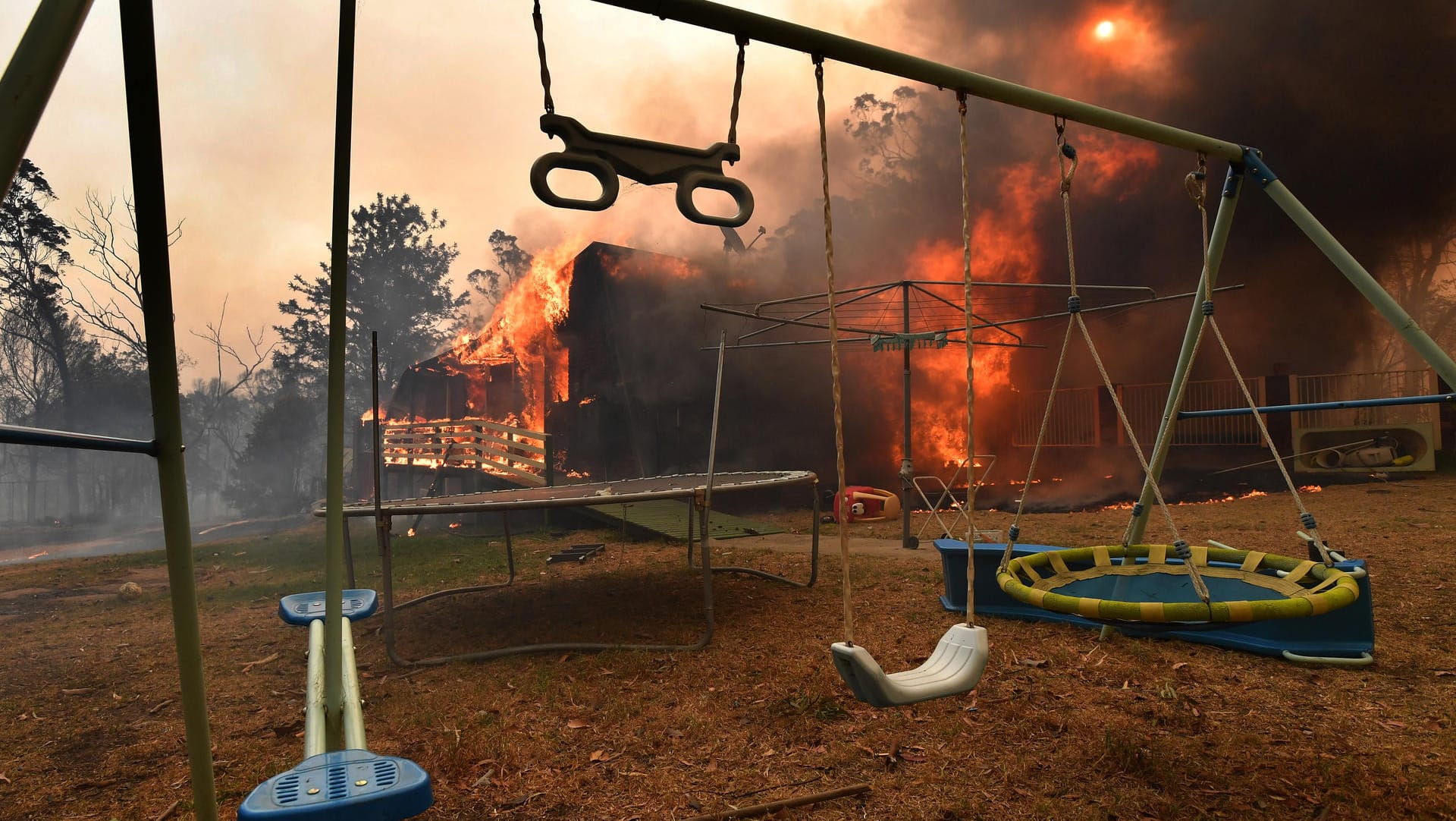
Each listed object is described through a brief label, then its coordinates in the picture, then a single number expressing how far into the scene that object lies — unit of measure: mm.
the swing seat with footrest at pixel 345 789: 1228
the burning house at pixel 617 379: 12445
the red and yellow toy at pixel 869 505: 10202
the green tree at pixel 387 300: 23453
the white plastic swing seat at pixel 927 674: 1918
